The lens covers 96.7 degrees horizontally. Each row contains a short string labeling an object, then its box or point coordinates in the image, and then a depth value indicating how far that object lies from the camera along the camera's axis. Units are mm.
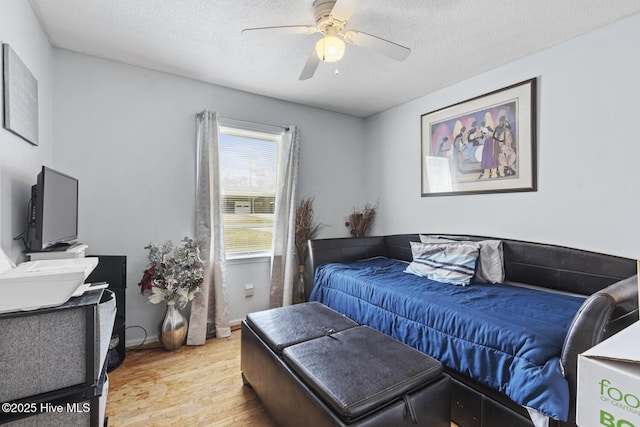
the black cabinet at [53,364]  936
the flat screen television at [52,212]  1476
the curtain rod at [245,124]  2923
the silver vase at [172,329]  2506
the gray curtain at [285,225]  3217
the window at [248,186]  3047
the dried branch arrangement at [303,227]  3416
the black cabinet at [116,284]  2201
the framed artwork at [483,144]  2332
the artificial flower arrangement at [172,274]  2414
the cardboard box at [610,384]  438
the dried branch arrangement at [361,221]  3811
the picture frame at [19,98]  1409
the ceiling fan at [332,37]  1678
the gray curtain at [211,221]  2770
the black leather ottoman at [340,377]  1153
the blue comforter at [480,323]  1258
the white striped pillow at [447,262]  2291
